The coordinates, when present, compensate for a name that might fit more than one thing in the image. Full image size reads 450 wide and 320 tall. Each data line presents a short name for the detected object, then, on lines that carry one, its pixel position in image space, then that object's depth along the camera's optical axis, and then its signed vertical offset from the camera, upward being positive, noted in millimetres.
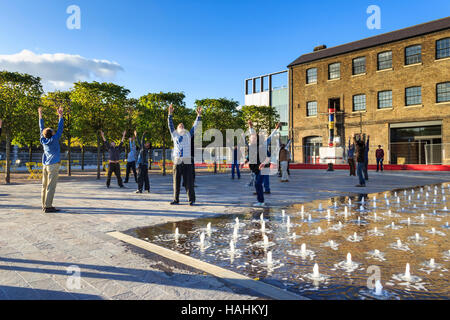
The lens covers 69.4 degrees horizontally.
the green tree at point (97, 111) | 19672 +2983
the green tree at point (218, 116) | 28203 +3726
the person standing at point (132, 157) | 14267 +93
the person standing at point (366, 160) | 13947 -184
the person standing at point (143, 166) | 11289 -246
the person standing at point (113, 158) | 12766 +53
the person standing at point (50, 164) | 7527 -89
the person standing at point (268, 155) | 8816 +68
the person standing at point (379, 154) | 22828 +129
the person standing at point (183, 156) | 8242 +61
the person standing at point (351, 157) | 18500 -46
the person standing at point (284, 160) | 15672 -143
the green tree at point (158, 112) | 21500 +3157
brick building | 27000 +5942
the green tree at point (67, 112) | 19828 +2933
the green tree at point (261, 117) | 37500 +4672
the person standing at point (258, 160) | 8281 -67
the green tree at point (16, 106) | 15344 +2635
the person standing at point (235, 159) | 17608 -70
